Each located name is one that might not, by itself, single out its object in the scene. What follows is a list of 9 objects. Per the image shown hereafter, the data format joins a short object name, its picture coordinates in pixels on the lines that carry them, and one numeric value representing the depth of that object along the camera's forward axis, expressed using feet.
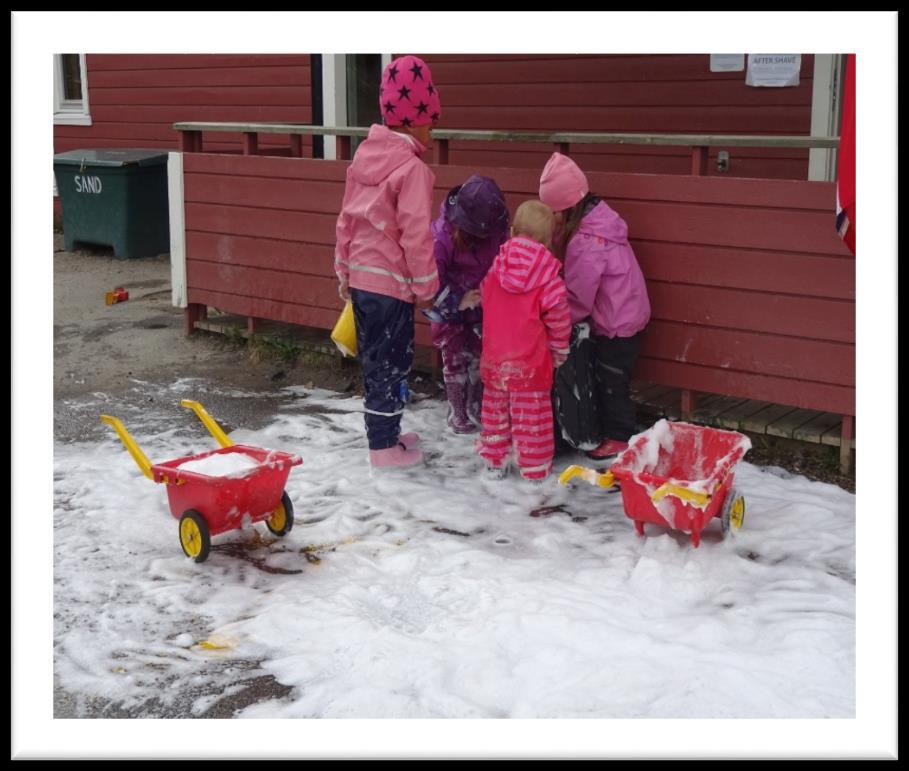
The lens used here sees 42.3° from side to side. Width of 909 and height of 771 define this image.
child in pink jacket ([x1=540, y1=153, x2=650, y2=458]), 18.38
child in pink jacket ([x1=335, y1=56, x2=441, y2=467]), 17.80
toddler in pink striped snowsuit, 17.47
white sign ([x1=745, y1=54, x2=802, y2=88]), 25.79
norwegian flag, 13.08
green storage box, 38.70
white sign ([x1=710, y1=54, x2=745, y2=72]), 26.73
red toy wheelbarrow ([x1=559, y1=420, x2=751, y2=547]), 15.14
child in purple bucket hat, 18.52
